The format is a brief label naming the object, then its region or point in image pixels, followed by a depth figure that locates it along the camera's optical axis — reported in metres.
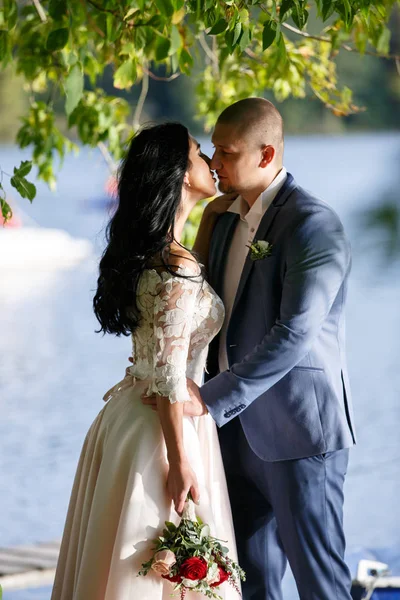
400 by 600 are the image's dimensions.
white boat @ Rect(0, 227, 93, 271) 32.92
